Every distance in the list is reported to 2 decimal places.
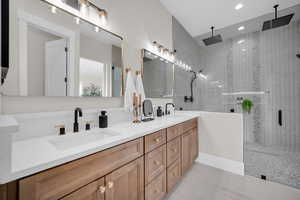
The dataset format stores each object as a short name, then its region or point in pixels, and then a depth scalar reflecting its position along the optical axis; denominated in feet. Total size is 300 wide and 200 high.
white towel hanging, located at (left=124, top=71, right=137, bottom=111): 5.24
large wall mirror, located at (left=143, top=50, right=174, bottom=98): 6.62
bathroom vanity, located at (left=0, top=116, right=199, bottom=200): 1.79
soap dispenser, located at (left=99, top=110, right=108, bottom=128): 4.08
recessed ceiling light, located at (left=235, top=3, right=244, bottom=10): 7.79
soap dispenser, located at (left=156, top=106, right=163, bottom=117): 6.79
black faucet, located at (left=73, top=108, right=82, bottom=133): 3.54
